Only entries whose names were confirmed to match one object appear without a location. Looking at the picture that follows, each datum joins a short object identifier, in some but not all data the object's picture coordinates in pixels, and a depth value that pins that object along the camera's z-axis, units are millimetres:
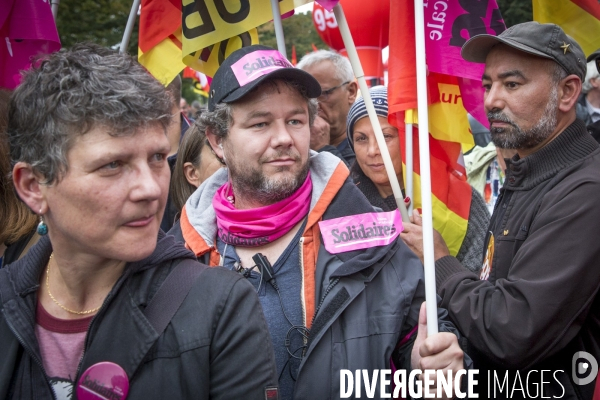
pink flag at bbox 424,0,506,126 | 3115
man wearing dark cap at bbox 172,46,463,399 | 2170
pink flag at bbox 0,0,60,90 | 3162
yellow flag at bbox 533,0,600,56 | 3254
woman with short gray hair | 1562
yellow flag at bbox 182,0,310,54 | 3160
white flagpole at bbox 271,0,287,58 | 2895
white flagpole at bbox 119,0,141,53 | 3348
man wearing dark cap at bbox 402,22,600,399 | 2242
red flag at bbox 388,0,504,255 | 3023
